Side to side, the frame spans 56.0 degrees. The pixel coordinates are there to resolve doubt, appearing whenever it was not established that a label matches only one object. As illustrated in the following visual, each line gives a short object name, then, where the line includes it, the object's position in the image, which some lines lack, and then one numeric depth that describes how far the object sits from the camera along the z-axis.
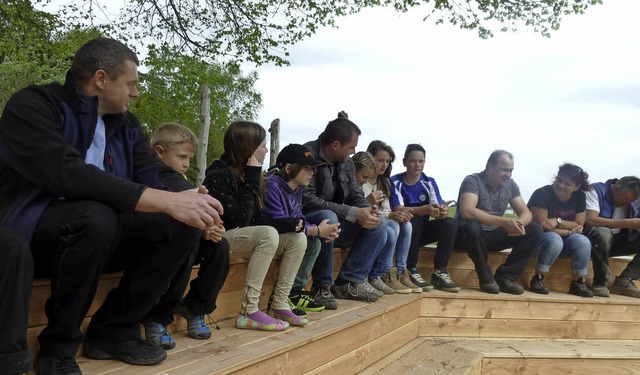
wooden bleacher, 2.61
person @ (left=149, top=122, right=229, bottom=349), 2.87
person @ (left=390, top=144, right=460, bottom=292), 5.13
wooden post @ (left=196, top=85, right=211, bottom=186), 12.78
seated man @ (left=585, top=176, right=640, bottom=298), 5.68
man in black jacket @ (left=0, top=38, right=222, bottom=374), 2.00
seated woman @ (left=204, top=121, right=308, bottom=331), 3.12
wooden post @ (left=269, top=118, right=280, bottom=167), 14.45
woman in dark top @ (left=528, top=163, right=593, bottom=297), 5.47
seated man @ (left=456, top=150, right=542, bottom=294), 5.27
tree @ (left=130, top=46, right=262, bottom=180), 10.79
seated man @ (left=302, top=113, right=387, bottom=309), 4.06
